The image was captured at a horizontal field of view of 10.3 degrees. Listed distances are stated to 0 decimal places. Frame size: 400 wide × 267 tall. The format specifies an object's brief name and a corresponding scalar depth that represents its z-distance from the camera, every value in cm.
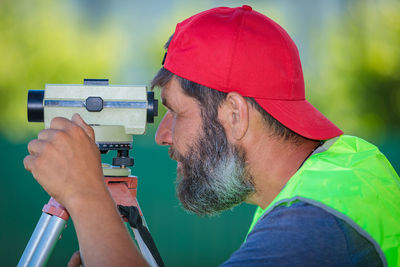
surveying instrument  331
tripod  325
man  313
